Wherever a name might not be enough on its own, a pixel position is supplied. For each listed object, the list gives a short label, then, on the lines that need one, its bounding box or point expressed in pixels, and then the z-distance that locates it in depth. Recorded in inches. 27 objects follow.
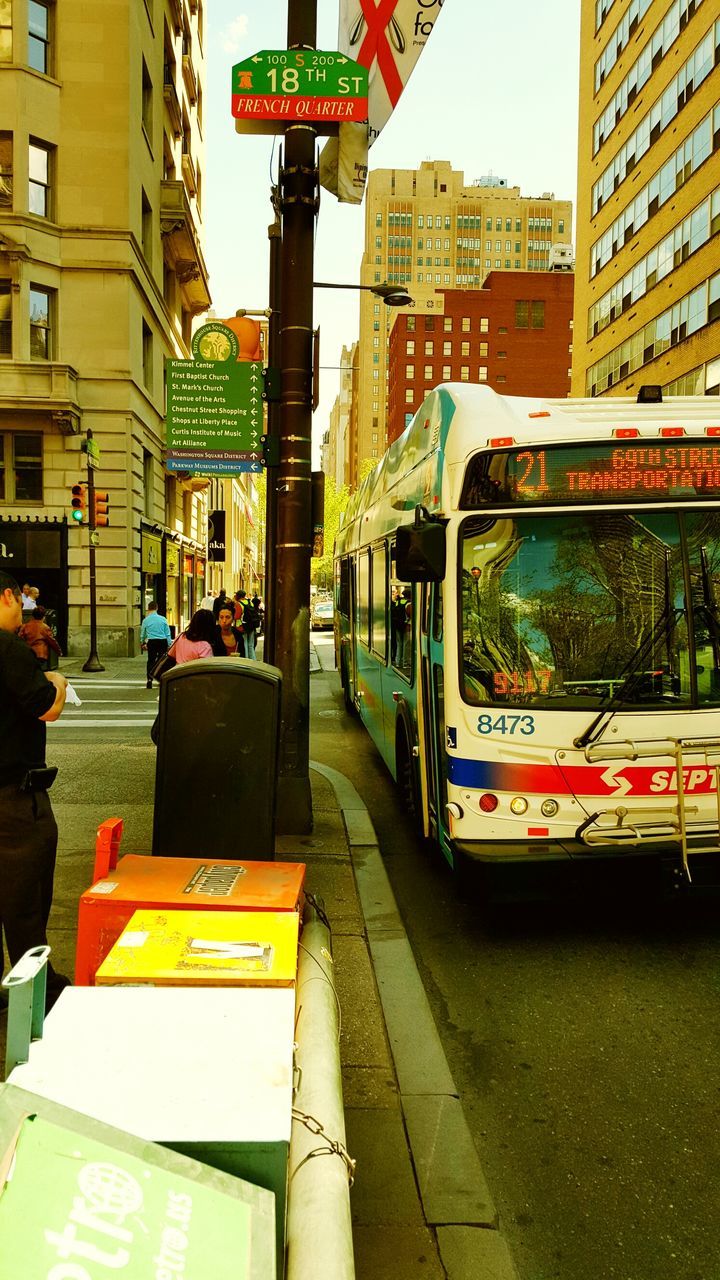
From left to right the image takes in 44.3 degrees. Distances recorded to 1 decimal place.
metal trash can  184.1
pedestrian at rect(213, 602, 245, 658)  452.4
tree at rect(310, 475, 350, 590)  3129.9
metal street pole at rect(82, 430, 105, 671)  821.9
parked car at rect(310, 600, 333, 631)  2009.1
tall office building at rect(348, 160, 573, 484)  5856.3
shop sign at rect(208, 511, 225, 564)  1115.9
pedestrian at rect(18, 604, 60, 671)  550.6
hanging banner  281.4
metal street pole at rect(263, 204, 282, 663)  291.7
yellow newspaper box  95.1
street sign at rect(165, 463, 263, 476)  476.7
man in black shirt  142.3
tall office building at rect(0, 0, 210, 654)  925.8
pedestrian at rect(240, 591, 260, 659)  910.4
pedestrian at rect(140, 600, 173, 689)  705.6
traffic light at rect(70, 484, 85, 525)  783.7
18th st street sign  252.7
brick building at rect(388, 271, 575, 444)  4052.7
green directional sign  404.5
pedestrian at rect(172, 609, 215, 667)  325.0
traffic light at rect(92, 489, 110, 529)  815.7
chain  82.4
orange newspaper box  121.6
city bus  193.8
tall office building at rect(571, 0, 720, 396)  1114.7
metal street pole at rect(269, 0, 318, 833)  274.5
